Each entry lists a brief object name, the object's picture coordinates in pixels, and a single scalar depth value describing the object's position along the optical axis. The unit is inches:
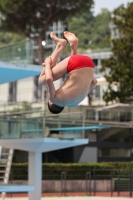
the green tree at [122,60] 2258.9
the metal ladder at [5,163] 1533.0
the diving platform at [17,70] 1176.8
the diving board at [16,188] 1212.5
